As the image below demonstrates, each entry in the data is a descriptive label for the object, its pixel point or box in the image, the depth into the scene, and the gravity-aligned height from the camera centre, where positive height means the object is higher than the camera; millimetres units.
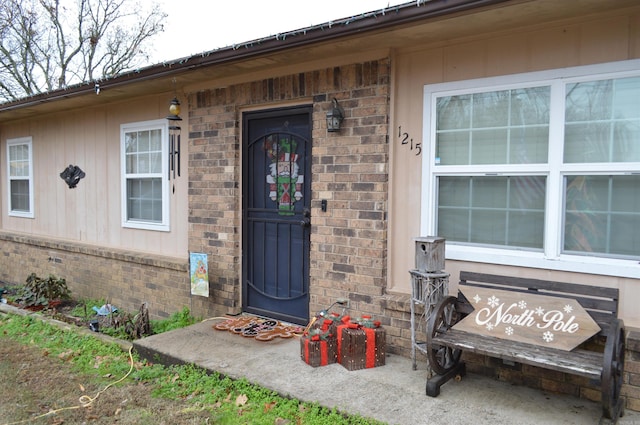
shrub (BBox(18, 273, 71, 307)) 6711 -1534
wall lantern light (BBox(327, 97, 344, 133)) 4212 +683
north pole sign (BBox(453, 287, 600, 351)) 3025 -855
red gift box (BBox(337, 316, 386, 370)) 3680 -1225
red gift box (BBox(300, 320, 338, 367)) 3752 -1261
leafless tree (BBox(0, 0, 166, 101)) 15273 +5062
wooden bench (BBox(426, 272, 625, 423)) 2668 -997
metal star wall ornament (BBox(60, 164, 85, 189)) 7242 +221
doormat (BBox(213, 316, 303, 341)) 4480 -1389
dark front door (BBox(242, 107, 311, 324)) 4785 -227
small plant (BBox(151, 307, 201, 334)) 5352 -1550
